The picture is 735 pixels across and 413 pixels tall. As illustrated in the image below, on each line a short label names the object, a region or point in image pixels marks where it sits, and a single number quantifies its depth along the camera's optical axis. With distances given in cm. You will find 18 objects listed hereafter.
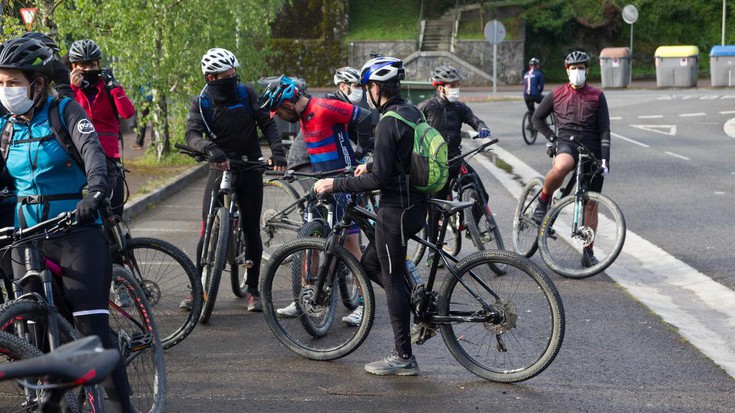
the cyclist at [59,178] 471
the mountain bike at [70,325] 448
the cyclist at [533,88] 2497
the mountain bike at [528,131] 2261
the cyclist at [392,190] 604
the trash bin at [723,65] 4219
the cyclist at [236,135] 768
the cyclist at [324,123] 727
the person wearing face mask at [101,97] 777
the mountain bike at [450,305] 600
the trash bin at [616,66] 4428
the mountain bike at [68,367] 240
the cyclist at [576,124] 945
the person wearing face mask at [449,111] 991
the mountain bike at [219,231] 741
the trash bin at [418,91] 2570
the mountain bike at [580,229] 902
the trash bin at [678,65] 4366
